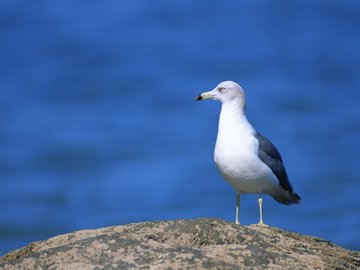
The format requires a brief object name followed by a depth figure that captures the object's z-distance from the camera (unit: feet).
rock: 33.32
